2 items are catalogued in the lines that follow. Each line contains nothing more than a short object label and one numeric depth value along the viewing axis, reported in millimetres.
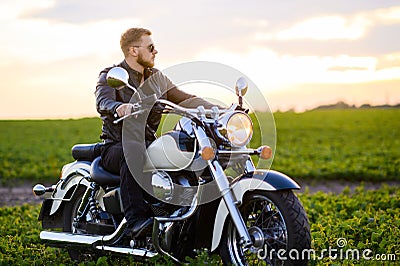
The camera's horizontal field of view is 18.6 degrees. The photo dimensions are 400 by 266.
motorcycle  8899
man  9760
